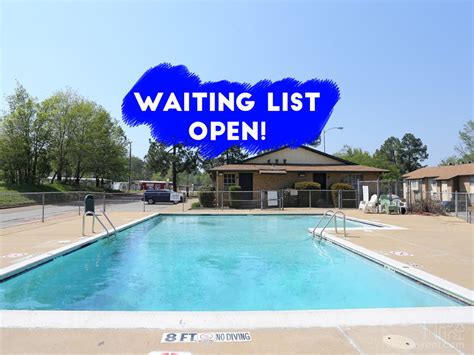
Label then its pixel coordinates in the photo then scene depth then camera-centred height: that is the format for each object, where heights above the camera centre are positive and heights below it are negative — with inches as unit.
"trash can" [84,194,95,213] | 454.2 -5.7
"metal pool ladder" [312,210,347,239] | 467.2 -44.8
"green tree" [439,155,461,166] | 2865.9 +322.6
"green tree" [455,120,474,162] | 2341.3 +381.7
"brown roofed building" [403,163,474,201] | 1343.5 +84.4
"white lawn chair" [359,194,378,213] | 839.7 -16.0
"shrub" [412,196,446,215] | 775.1 -15.2
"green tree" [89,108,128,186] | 1758.1 +256.2
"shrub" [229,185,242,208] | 986.1 +4.9
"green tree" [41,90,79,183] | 1631.4 +347.8
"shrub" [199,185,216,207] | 986.1 -0.8
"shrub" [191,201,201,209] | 999.9 -17.4
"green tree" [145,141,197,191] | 1856.5 +206.1
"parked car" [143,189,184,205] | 1266.0 +9.0
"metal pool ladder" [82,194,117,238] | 454.0 -8.2
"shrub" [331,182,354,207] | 994.0 +30.1
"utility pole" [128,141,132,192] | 2137.2 +277.5
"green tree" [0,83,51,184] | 1444.4 +239.7
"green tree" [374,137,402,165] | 3698.3 +512.3
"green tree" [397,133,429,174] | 3622.0 +481.1
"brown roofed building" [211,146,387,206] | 1050.7 +80.8
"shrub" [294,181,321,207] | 1005.8 +13.6
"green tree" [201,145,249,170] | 2081.7 +246.8
